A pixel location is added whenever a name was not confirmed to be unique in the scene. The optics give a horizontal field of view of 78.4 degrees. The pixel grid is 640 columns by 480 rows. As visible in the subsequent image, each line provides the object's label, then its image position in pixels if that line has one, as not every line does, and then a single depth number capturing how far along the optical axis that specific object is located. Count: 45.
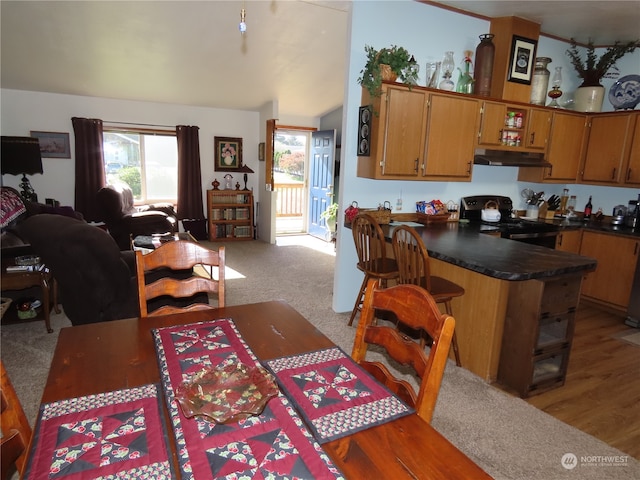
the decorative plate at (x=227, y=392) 0.95
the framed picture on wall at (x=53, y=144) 5.62
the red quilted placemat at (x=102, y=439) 0.79
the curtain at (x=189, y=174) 6.38
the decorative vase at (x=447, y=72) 3.43
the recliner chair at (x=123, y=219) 5.21
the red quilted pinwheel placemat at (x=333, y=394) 0.96
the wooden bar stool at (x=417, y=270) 2.39
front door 6.68
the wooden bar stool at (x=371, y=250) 2.92
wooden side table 2.94
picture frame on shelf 3.60
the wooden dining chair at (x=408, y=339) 1.07
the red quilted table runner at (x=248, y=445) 0.80
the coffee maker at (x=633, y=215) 3.88
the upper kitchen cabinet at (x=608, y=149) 3.85
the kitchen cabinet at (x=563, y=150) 3.94
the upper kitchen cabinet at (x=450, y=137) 3.35
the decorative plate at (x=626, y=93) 3.90
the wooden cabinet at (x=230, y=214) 6.71
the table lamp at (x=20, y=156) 4.79
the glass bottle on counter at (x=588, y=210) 4.45
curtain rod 5.98
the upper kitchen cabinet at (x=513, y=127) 3.56
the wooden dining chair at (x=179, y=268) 1.61
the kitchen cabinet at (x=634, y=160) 3.78
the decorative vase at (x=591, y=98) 4.05
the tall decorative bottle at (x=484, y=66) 3.48
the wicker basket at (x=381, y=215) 3.46
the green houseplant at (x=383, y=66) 3.05
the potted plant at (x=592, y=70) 3.94
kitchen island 2.26
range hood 3.60
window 6.20
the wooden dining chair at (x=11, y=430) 0.86
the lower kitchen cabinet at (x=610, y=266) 3.63
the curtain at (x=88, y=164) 5.69
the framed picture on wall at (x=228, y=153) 6.74
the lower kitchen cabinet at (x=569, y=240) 3.91
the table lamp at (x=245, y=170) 6.82
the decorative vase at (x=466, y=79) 3.52
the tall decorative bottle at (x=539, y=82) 3.84
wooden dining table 0.84
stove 3.55
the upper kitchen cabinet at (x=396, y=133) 3.14
